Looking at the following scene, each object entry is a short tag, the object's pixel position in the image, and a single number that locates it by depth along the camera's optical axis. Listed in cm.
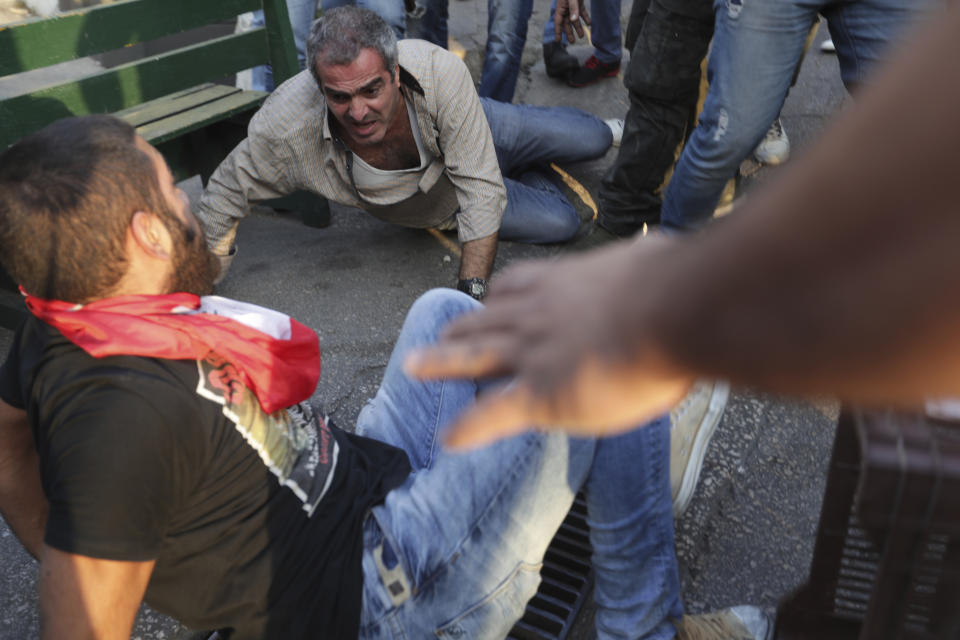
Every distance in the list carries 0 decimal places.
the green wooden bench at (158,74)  277
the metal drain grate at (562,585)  190
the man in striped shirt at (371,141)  287
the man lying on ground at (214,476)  121
